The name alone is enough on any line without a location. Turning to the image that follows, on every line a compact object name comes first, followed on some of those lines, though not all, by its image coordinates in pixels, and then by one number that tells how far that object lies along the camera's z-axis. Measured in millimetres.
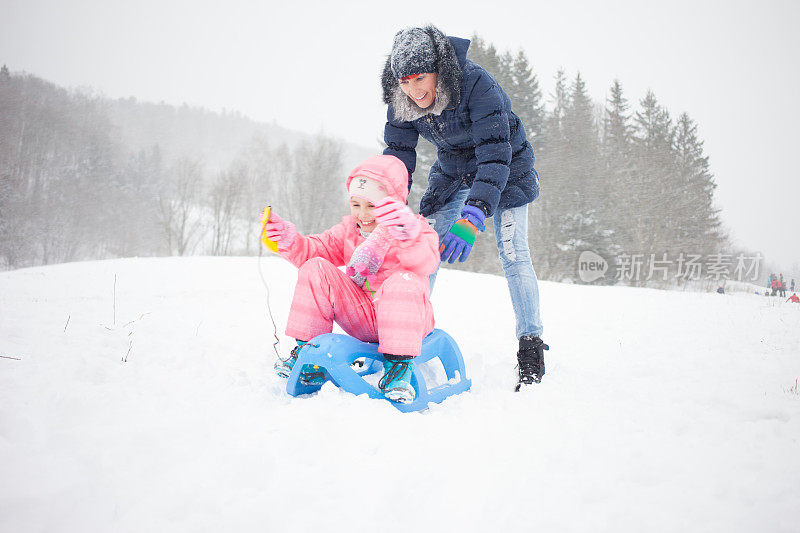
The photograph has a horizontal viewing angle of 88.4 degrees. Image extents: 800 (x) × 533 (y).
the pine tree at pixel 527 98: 18906
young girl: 1731
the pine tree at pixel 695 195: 20344
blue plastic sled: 1663
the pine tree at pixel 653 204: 19719
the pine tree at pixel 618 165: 19984
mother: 2074
